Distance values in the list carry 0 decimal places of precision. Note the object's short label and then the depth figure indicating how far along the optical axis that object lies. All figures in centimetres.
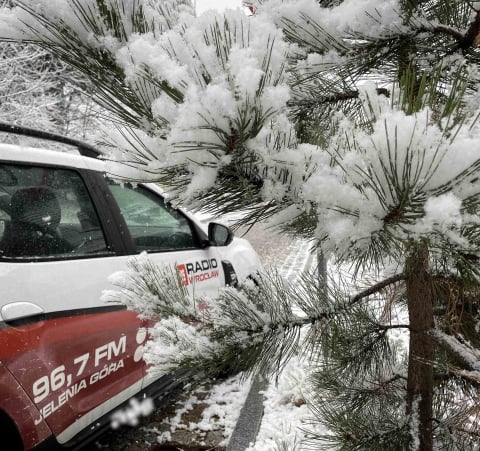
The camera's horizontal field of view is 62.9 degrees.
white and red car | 186
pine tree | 59
